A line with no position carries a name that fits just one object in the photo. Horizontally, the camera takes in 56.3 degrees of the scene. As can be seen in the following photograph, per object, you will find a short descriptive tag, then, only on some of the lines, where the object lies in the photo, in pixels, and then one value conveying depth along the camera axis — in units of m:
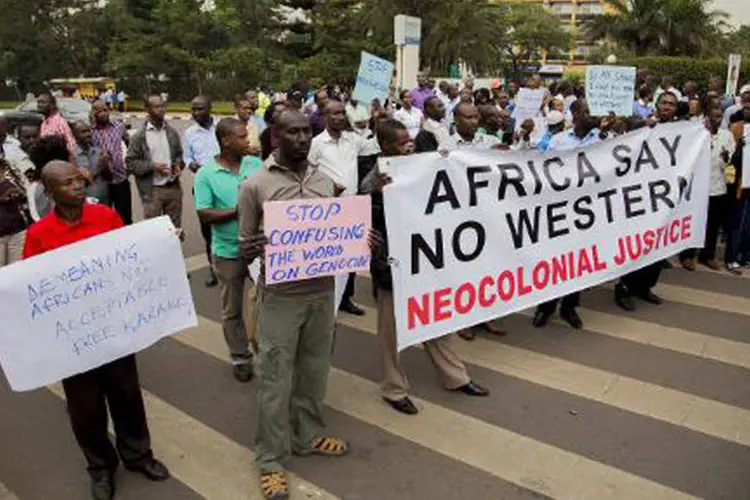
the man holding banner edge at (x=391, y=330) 4.18
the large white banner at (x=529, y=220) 4.32
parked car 19.12
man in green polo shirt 4.54
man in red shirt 3.28
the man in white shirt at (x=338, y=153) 6.12
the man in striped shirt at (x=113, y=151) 7.43
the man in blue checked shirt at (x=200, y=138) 7.09
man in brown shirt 3.42
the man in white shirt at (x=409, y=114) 10.95
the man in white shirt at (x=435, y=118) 7.07
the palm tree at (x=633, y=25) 35.50
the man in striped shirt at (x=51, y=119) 8.47
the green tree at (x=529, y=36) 67.19
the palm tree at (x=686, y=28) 34.47
